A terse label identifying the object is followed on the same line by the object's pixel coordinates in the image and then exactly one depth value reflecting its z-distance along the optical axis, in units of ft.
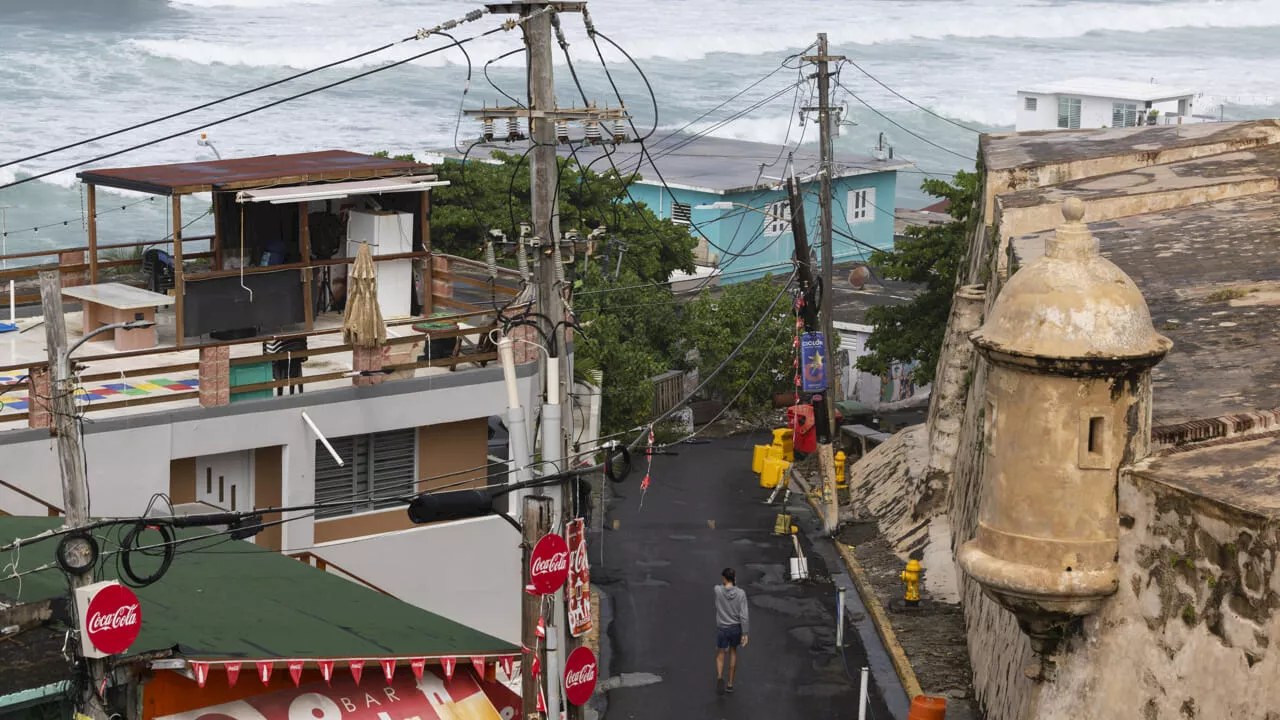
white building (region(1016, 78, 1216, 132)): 288.10
